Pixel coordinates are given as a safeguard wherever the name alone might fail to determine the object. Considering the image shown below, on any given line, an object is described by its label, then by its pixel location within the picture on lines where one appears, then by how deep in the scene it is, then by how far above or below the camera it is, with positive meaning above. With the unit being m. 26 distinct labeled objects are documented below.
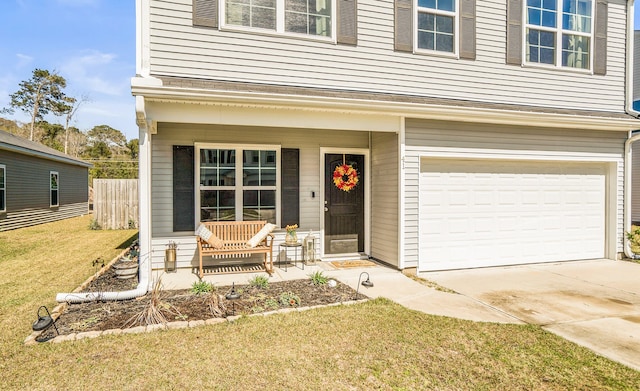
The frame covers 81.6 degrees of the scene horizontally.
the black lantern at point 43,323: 3.57 -1.33
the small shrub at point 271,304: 4.38 -1.38
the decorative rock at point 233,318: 3.98 -1.40
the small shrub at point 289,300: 4.51 -1.37
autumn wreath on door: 7.11 +0.24
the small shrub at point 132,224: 13.02 -1.24
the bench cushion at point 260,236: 6.10 -0.77
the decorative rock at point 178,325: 3.77 -1.39
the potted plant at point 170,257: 6.17 -1.14
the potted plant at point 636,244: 8.05 -1.27
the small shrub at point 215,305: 4.11 -1.34
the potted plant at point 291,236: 6.57 -0.83
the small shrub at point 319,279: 5.42 -1.32
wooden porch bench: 5.95 -0.86
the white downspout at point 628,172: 7.51 +0.39
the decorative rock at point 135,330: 3.65 -1.40
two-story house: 5.73 +1.10
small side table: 6.85 -1.16
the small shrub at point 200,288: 4.92 -1.33
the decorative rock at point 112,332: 3.60 -1.40
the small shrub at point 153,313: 3.86 -1.35
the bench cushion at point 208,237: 5.86 -0.76
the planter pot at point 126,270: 5.72 -1.25
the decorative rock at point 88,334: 3.50 -1.39
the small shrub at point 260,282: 5.26 -1.34
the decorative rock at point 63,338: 3.44 -1.40
